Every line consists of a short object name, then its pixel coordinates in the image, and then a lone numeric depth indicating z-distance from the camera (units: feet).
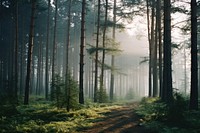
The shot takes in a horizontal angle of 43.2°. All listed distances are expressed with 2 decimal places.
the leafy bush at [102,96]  85.61
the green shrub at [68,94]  47.67
